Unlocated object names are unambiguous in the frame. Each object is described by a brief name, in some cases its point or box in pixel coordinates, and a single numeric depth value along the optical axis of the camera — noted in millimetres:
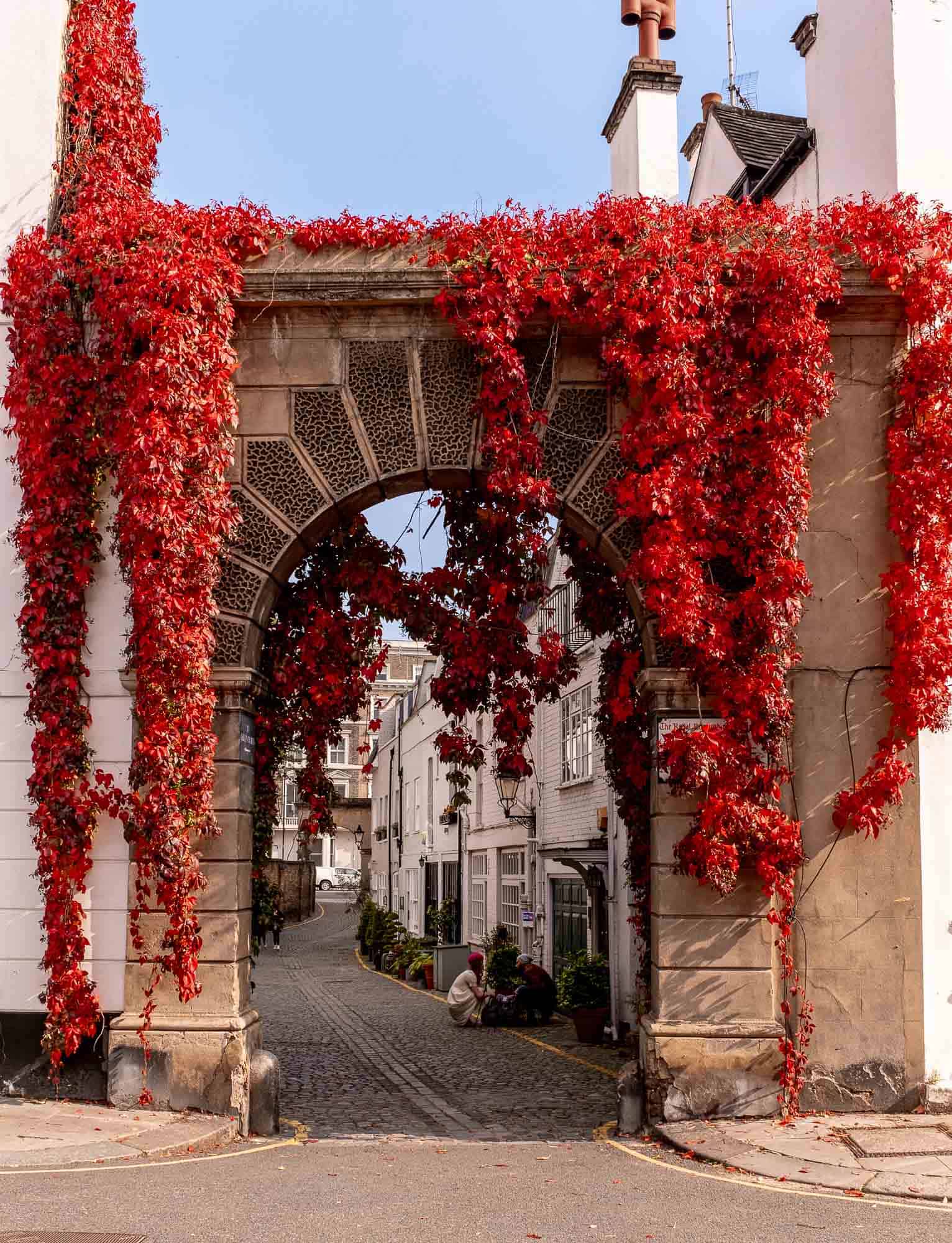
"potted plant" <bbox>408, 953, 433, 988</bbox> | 26906
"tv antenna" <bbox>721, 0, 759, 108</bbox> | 24641
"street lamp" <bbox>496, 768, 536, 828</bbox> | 17062
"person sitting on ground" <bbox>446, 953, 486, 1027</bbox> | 19547
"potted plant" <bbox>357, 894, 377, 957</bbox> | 36281
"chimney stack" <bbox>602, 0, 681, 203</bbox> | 16703
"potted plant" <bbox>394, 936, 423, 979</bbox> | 29031
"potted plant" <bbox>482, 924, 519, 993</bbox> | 20859
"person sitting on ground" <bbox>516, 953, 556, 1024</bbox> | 19500
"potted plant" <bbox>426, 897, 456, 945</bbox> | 30250
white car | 69875
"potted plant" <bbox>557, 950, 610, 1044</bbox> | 17234
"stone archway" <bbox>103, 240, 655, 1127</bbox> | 10414
